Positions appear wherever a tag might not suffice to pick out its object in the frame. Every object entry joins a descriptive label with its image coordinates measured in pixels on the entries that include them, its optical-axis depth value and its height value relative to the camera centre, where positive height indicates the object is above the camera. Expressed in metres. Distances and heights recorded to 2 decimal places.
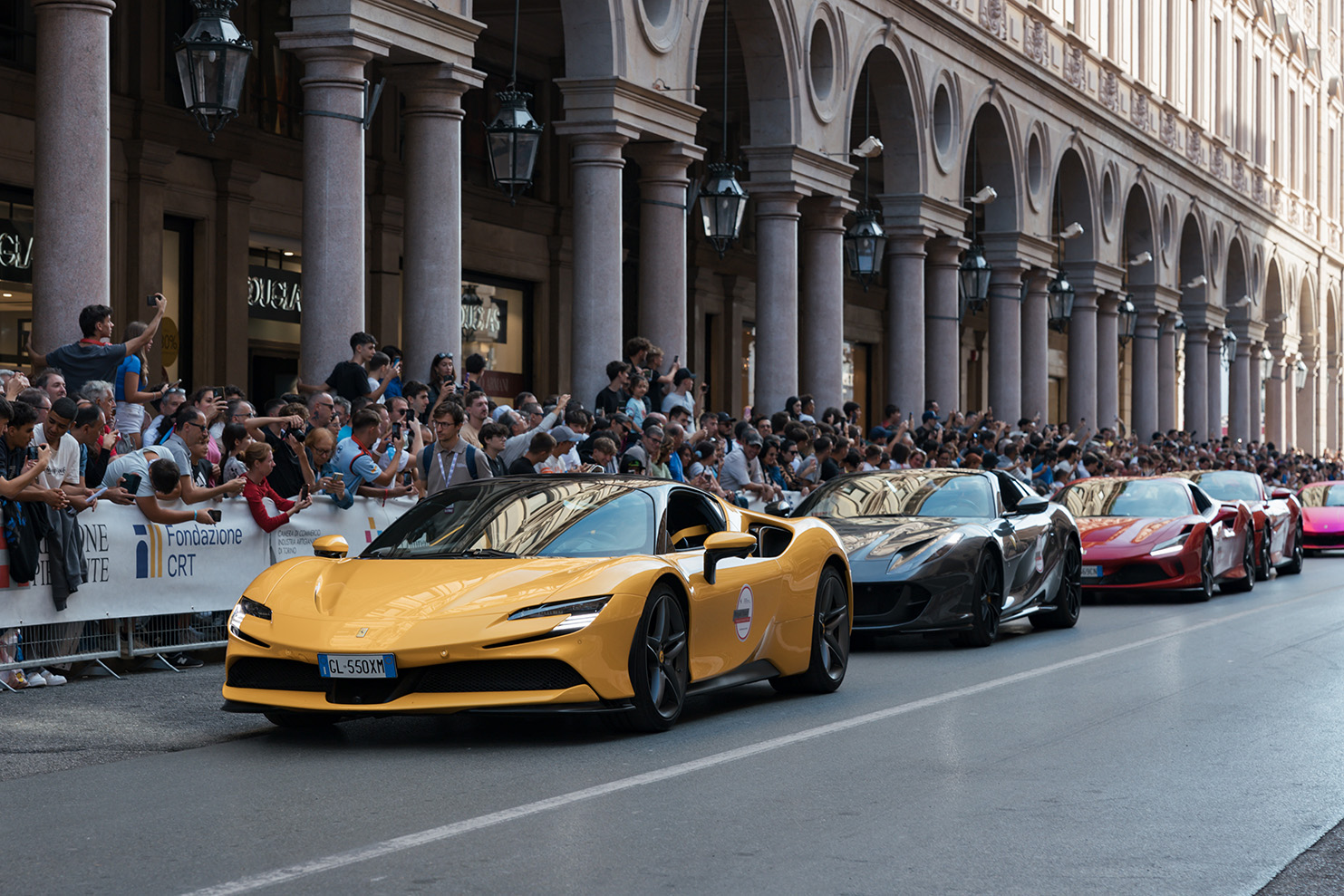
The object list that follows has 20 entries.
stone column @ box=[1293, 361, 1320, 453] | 75.12 +1.16
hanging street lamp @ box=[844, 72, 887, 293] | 29.44 +3.08
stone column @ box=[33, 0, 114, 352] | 14.41 +2.13
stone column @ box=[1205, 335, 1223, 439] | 56.28 +1.79
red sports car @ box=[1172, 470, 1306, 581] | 23.41 -0.94
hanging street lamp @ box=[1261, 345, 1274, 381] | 64.19 +2.66
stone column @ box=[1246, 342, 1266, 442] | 61.66 +1.36
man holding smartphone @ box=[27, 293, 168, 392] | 13.46 +0.68
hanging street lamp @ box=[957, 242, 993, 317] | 34.72 +3.04
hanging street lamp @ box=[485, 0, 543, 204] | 19.19 +3.08
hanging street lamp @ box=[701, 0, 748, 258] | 23.44 +3.01
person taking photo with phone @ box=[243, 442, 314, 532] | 12.59 -0.32
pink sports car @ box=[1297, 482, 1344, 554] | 31.61 -1.30
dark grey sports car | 13.70 -0.83
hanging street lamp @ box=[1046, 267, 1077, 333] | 39.91 +3.05
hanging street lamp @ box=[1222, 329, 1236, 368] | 56.28 +2.89
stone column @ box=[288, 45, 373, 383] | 17.31 +2.18
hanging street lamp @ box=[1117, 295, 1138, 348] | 45.12 +2.99
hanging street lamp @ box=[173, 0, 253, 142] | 15.01 +3.06
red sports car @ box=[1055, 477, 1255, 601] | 19.52 -1.00
